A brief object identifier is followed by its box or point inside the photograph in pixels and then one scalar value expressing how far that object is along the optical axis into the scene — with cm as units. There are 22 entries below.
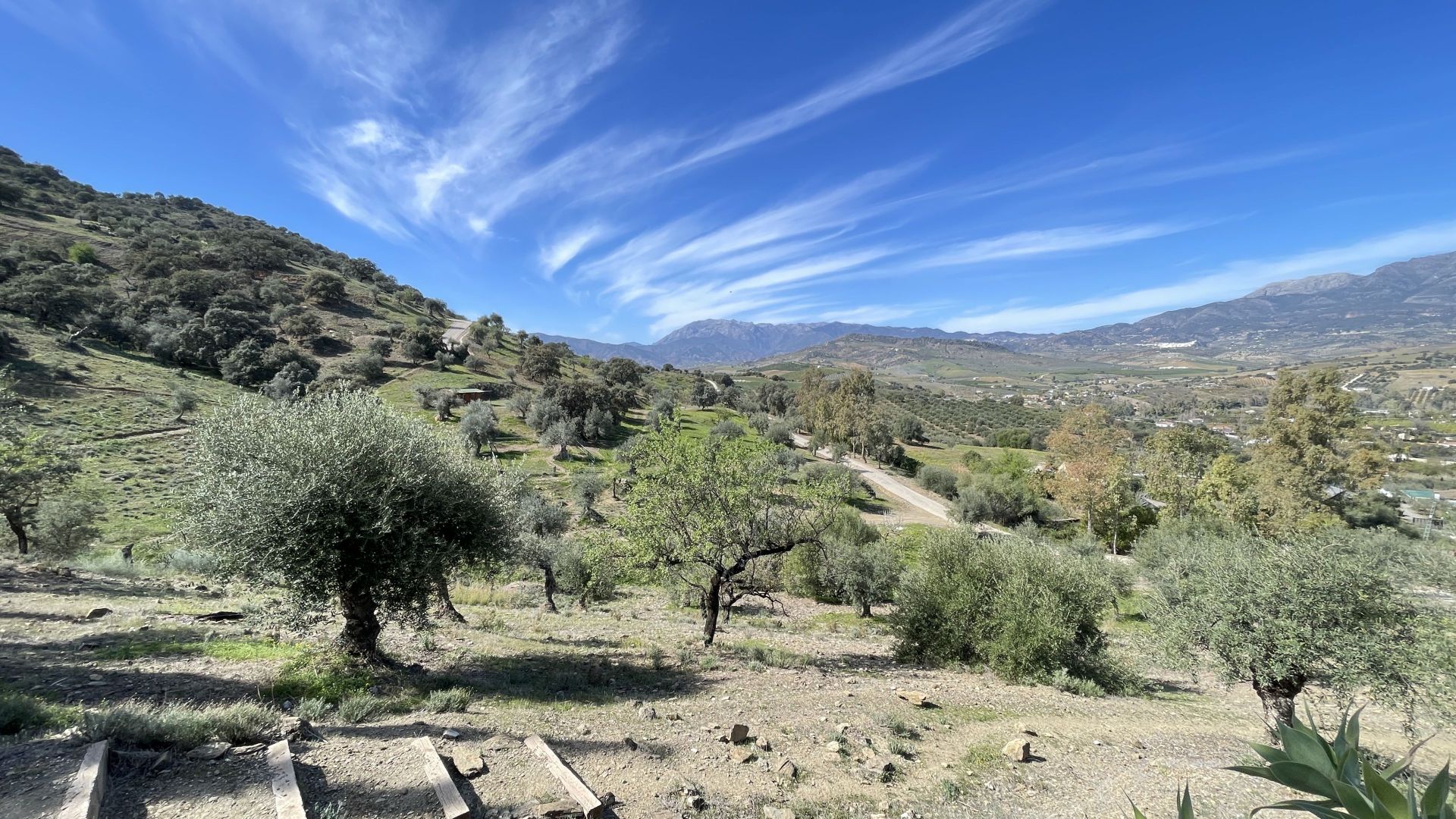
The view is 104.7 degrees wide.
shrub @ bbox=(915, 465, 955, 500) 6272
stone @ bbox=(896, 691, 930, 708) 1385
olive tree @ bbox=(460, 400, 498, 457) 5363
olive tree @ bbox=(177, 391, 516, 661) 1095
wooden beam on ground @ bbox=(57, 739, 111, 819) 603
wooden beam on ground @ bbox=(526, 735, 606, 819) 779
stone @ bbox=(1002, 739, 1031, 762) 1116
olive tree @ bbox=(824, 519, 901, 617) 3045
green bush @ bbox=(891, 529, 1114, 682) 1689
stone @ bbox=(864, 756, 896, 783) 1005
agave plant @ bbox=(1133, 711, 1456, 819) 243
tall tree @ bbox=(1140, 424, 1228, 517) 4278
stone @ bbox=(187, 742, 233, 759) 754
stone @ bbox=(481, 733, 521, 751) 924
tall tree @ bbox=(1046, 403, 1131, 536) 4200
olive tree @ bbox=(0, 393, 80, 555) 1723
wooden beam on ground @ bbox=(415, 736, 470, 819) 718
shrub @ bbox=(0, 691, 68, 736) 762
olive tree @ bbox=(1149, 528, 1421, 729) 1214
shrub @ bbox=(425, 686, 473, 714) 1066
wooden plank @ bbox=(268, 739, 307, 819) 670
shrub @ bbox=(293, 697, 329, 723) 950
